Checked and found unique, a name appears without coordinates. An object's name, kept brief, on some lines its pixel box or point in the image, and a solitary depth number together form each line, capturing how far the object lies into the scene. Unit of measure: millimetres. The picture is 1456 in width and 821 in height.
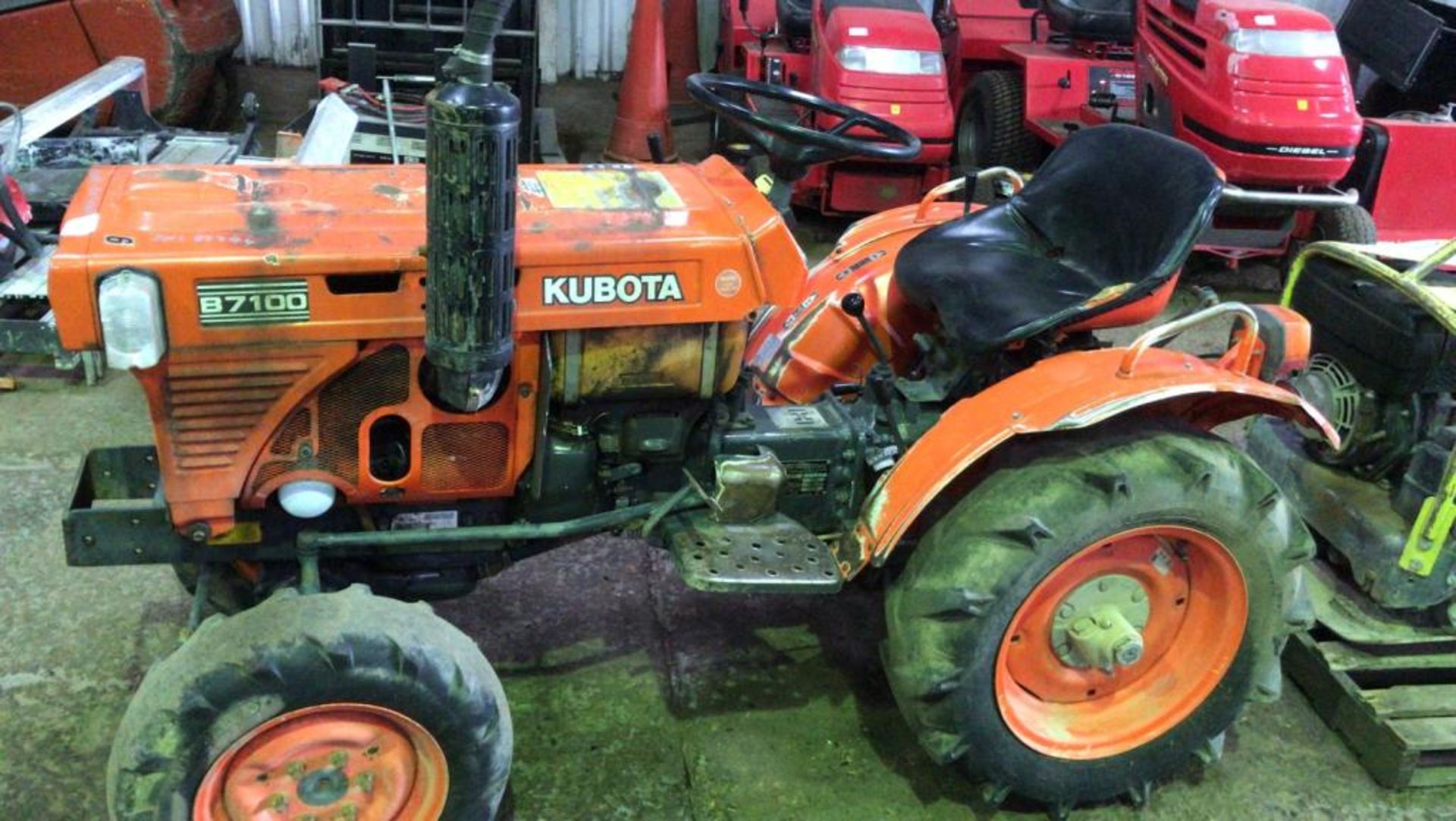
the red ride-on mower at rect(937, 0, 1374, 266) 4664
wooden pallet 2545
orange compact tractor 1891
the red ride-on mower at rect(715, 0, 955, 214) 5328
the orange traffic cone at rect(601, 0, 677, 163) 6340
